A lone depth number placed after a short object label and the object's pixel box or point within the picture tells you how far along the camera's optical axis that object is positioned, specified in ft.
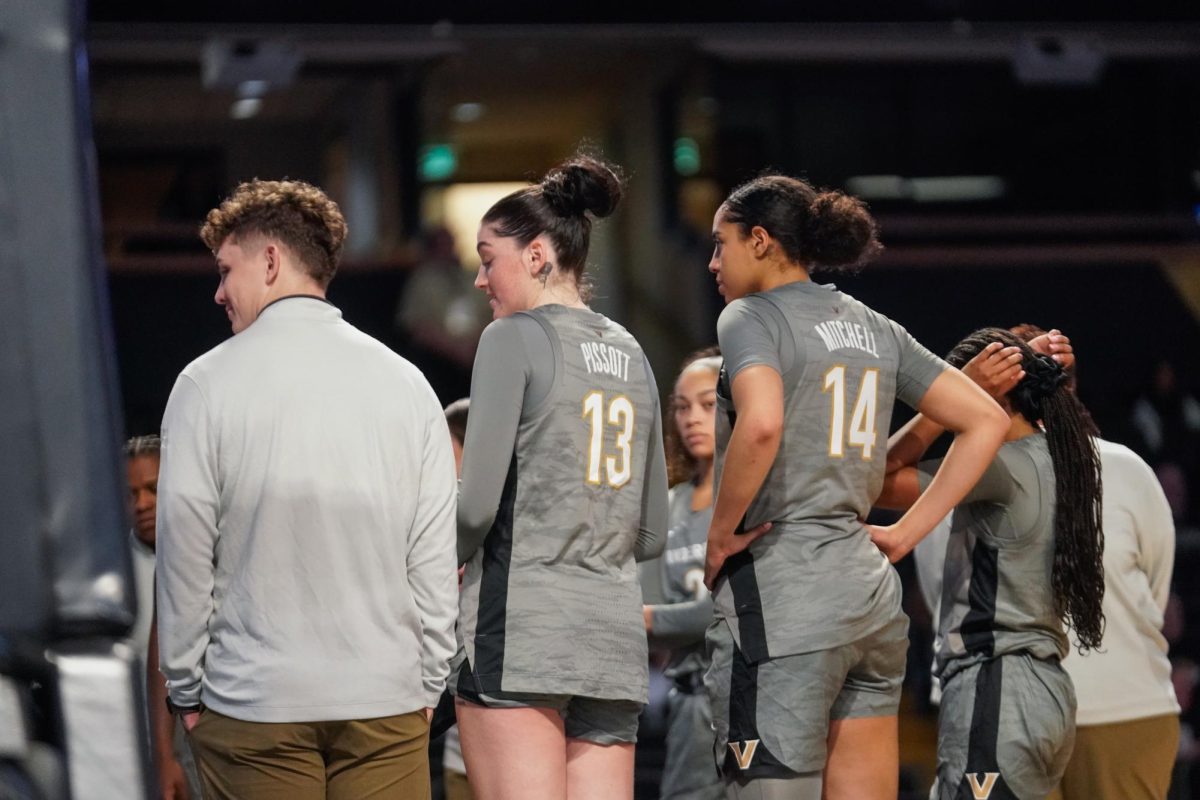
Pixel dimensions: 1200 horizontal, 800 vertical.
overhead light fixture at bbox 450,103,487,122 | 51.65
